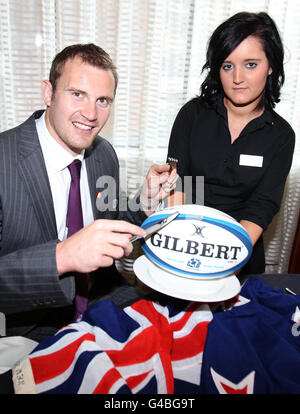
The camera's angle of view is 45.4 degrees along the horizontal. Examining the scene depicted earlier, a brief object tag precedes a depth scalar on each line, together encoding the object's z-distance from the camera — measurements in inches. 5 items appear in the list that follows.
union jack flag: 31.4
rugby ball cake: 35.7
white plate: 34.0
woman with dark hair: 52.7
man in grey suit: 37.2
